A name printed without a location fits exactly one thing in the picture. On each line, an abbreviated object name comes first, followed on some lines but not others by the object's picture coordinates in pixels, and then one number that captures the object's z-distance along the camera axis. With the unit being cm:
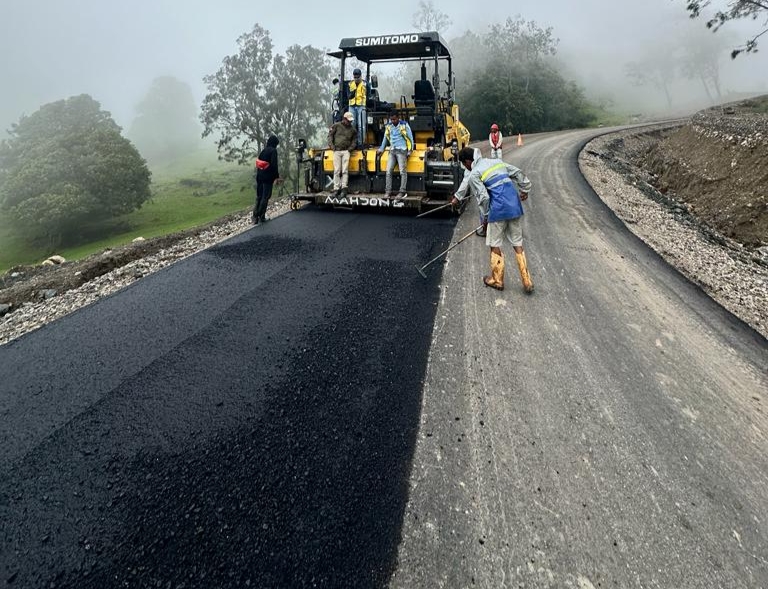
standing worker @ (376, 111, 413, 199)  787
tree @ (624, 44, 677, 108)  7350
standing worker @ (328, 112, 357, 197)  833
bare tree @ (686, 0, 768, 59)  1781
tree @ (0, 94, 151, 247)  2695
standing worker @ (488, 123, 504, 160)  1417
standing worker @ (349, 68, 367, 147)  864
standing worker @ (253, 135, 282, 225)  817
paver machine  805
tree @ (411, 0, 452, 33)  4647
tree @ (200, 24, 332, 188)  3086
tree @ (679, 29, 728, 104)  6956
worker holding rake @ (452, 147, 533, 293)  486
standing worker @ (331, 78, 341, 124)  964
